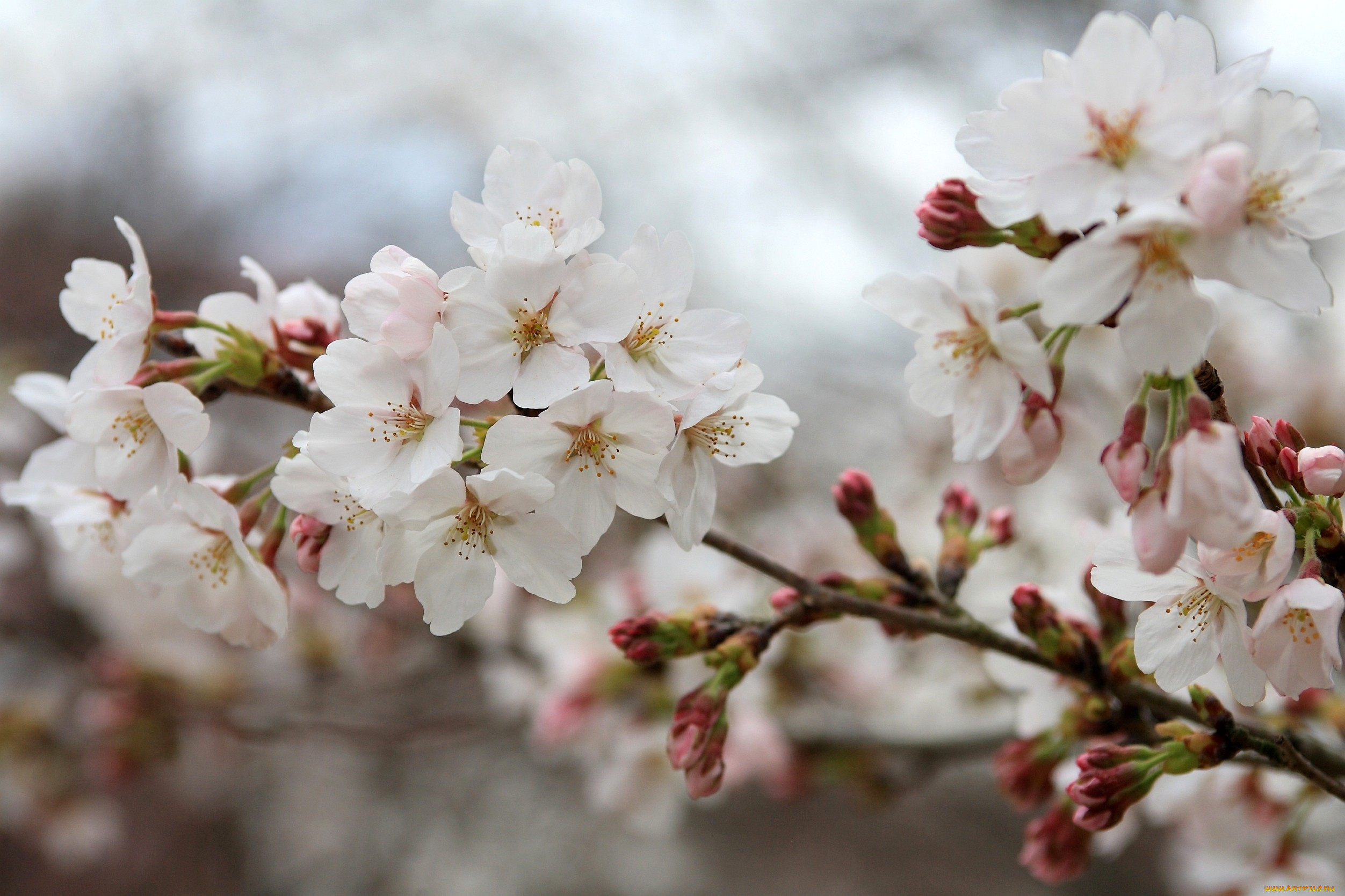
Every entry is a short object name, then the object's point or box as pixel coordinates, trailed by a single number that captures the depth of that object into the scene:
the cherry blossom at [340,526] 0.52
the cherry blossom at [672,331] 0.51
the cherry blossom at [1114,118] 0.48
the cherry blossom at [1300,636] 0.49
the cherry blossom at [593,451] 0.50
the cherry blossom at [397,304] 0.50
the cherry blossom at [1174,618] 0.51
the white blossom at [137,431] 0.52
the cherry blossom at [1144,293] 0.48
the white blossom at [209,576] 0.53
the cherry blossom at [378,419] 0.50
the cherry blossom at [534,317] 0.50
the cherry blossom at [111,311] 0.52
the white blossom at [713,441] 0.51
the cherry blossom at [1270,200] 0.47
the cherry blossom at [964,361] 0.49
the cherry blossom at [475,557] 0.51
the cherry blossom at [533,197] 0.51
